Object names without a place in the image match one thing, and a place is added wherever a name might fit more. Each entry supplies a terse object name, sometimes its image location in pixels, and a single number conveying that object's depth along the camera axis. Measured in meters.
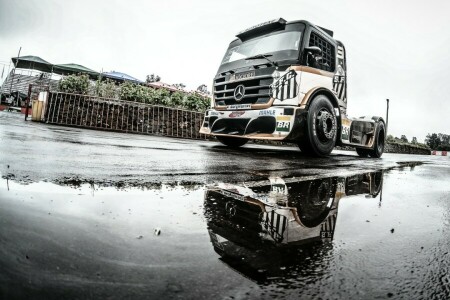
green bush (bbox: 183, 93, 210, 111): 13.20
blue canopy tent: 26.85
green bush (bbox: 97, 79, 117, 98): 12.60
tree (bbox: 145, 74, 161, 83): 33.18
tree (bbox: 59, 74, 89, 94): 13.27
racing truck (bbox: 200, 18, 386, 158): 5.13
